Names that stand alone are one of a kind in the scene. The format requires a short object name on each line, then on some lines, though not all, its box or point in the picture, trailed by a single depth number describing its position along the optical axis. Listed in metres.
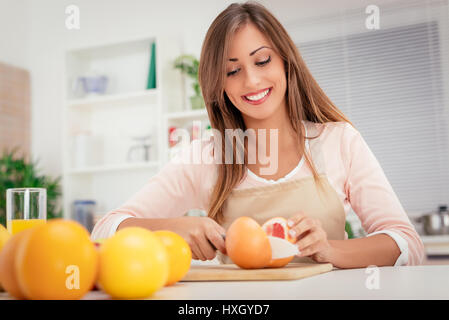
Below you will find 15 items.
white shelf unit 3.26
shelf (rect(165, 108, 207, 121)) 3.03
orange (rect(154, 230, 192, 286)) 0.54
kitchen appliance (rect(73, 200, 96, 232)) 3.23
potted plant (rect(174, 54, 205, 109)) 3.08
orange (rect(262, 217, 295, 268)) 0.74
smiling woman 1.03
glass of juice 0.75
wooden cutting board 0.59
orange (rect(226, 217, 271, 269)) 0.66
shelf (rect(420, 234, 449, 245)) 2.57
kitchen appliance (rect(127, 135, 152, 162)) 3.23
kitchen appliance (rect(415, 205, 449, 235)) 2.71
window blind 3.06
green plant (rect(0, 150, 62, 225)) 3.18
